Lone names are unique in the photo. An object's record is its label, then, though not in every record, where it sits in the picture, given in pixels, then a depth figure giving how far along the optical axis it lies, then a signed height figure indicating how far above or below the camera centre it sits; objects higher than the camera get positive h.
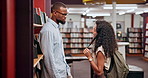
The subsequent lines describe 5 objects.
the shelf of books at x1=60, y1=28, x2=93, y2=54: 11.15 -0.26
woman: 2.34 -0.16
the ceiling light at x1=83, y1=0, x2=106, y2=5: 4.72 +0.74
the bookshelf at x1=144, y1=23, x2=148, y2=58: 10.38 -0.59
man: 2.28 -0.15
